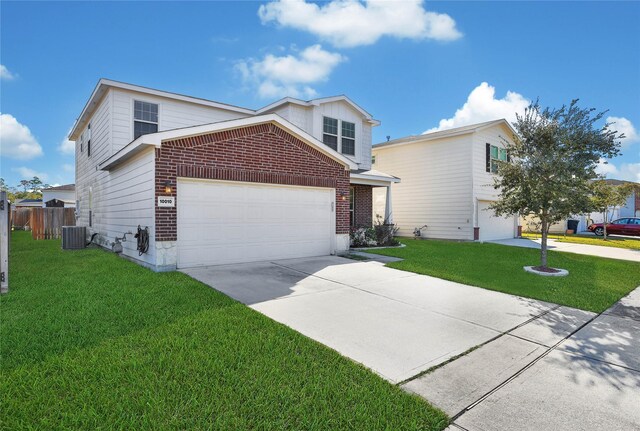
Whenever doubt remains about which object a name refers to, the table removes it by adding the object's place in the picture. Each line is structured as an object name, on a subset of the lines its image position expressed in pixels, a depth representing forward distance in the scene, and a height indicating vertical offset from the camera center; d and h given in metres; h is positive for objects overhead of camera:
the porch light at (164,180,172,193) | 7.55 +0.64
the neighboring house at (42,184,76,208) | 38.85 +2.42
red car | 21.81 -0.74
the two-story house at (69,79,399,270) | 7.76 +0.98
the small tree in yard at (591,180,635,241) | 18.15 +1.22
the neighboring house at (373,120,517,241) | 16.56 +1.77
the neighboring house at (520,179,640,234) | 25.37 -0.08
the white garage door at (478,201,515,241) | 17.16 -0.56
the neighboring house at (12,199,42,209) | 44.22 +1.36
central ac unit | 11.95 -0.91
